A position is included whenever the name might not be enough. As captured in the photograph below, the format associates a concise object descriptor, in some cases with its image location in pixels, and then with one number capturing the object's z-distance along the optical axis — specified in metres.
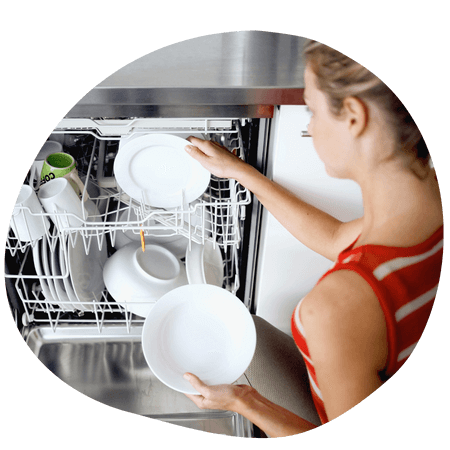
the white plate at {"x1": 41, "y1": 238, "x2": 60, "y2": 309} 1.06
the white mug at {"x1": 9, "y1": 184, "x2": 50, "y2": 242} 0.96
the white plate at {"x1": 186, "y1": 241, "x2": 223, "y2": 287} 1.10
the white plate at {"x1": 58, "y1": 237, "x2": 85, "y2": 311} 1.08
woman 0.82
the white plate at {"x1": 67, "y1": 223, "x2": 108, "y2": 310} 1.12
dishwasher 0.99
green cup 1.00
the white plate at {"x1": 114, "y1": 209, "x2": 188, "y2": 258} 1.20
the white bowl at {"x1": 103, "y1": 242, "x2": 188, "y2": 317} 1.11
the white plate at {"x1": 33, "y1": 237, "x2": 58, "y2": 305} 1.04
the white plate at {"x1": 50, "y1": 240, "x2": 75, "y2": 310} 1.08
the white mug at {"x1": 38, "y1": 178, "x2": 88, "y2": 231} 0.99
